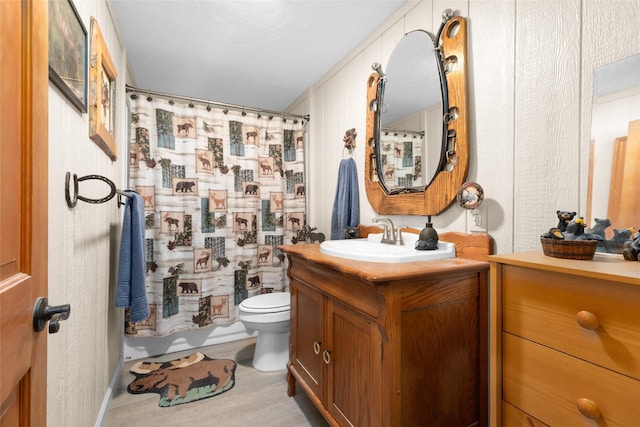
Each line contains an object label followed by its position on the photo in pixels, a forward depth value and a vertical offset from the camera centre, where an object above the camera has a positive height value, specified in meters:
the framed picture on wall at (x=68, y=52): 0.84 +0.53
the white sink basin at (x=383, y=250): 1.16 -0.20
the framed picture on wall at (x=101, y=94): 1.24 +0.57
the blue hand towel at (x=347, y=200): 2.05 +0.07
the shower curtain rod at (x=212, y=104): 2.21 +0.93
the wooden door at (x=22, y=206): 0.47 +0.00
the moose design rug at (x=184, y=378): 1.78 -1.18
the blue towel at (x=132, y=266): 1.62 -0.33
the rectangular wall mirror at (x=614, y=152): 0.85 +0.19
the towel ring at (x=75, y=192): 0.97 +0.06
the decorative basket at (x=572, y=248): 0.79 -0.11
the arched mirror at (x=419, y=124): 1.36 +0.48
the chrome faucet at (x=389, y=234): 1.58 -0.14
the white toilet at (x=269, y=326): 1.97 -0.82
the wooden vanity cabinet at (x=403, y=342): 0.97 -0.51
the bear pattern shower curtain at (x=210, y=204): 2.28 +0.05
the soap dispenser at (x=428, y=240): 1.33 -0.14
